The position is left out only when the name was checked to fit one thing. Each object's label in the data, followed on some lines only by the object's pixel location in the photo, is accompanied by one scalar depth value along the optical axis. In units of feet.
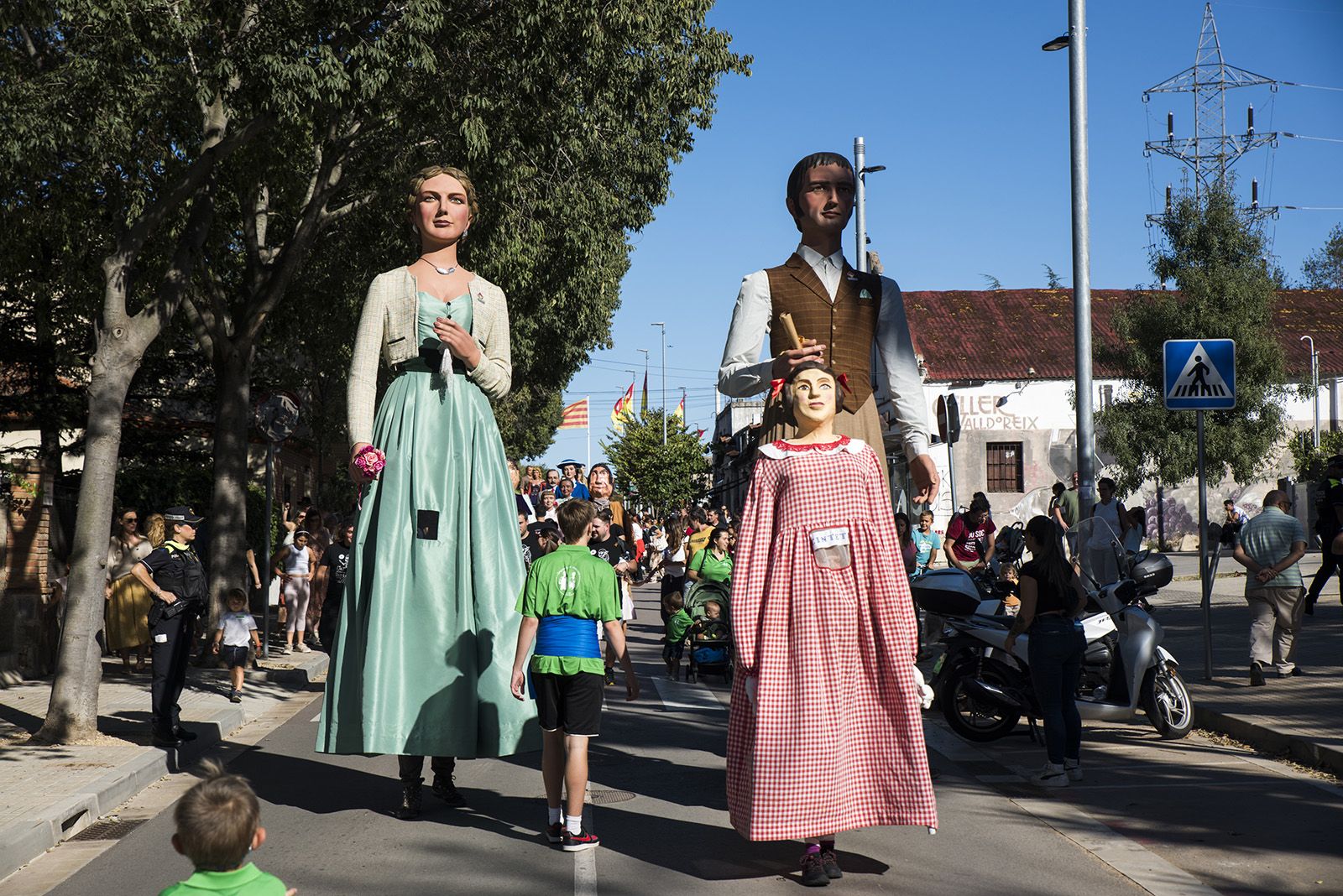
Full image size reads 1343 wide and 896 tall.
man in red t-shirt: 55.93
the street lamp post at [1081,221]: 43.27
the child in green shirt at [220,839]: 10.50
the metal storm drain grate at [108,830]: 22.88
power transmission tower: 175.01
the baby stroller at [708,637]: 46.11
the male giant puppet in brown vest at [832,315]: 21.57
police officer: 31.09
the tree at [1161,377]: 126.31
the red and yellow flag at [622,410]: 255.50
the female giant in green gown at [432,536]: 22.13
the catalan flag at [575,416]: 238.48
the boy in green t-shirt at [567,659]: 20.45
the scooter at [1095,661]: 31.14
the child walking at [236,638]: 41.73
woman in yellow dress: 48.73
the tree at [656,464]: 245.86
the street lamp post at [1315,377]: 148.77
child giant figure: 17.87
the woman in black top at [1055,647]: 26.30
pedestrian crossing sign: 38.93
